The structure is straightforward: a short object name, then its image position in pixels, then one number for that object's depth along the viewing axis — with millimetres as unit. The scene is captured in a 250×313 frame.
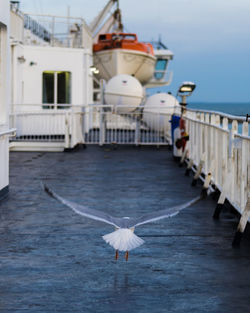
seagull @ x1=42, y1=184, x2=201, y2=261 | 4359
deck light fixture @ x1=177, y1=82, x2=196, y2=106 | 14492
